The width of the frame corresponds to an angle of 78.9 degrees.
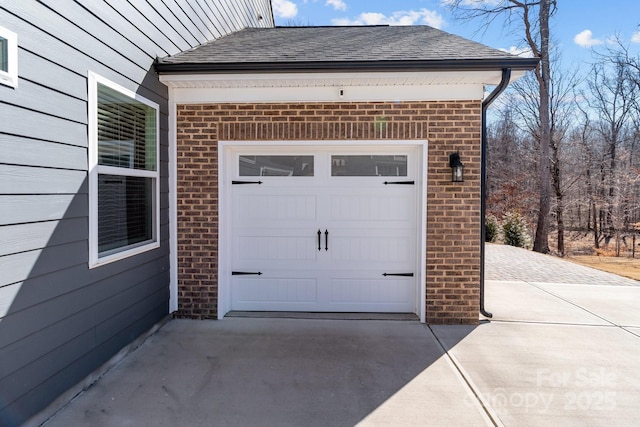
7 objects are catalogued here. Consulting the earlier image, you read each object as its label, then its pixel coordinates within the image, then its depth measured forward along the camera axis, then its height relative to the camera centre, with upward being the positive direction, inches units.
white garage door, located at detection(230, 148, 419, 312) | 186.1 -10.8
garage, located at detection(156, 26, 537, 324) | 165.3 +14.7
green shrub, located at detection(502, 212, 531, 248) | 543.2 -34.5
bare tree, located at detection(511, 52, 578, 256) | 682.2 +157.9
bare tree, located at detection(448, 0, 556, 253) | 598.5 +212.7
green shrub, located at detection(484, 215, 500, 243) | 577.0 -32.9
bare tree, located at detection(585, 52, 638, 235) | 730.8 +168.6
